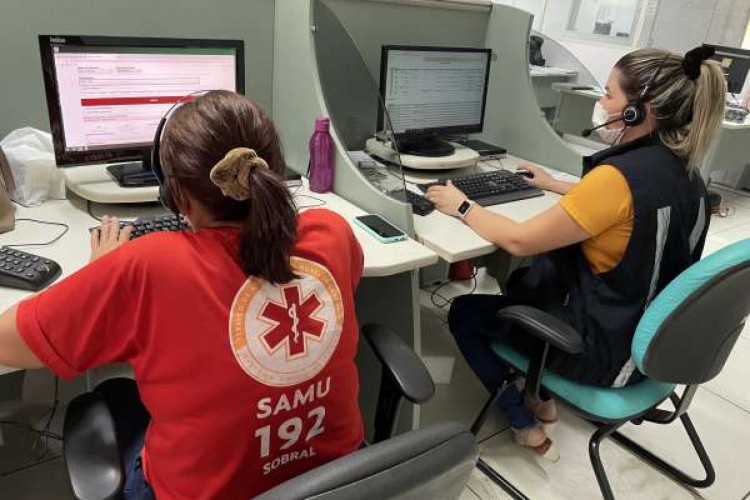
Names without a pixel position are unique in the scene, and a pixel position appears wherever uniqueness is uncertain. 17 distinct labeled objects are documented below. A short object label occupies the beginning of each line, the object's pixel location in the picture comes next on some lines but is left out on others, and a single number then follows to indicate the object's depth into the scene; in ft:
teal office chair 3.91
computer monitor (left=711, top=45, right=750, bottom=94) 13.00
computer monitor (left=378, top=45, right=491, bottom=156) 6.44
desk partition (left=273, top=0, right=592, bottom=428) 5.40
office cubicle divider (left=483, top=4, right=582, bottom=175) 7.38
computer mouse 6.93
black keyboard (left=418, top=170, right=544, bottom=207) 6.16
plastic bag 4.94
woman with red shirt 2.67
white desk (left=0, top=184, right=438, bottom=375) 4.23
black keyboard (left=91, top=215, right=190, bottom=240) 4.37
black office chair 2.00
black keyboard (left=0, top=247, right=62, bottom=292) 3.68
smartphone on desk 4.91
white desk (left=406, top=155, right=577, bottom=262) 5.00
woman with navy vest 4.38
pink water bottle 5.54
